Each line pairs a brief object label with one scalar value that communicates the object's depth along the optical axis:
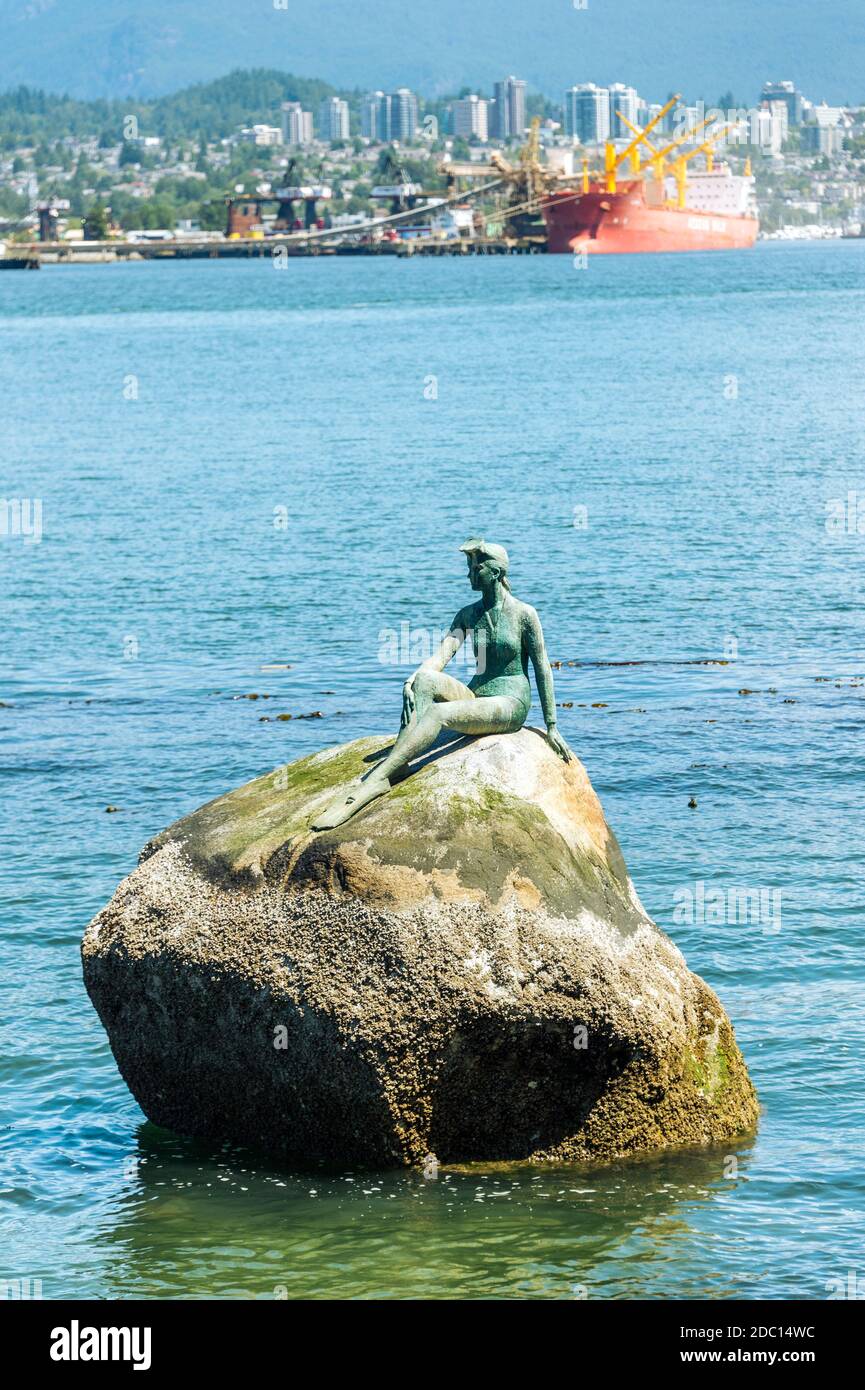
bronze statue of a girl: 13.38
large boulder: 12.36
